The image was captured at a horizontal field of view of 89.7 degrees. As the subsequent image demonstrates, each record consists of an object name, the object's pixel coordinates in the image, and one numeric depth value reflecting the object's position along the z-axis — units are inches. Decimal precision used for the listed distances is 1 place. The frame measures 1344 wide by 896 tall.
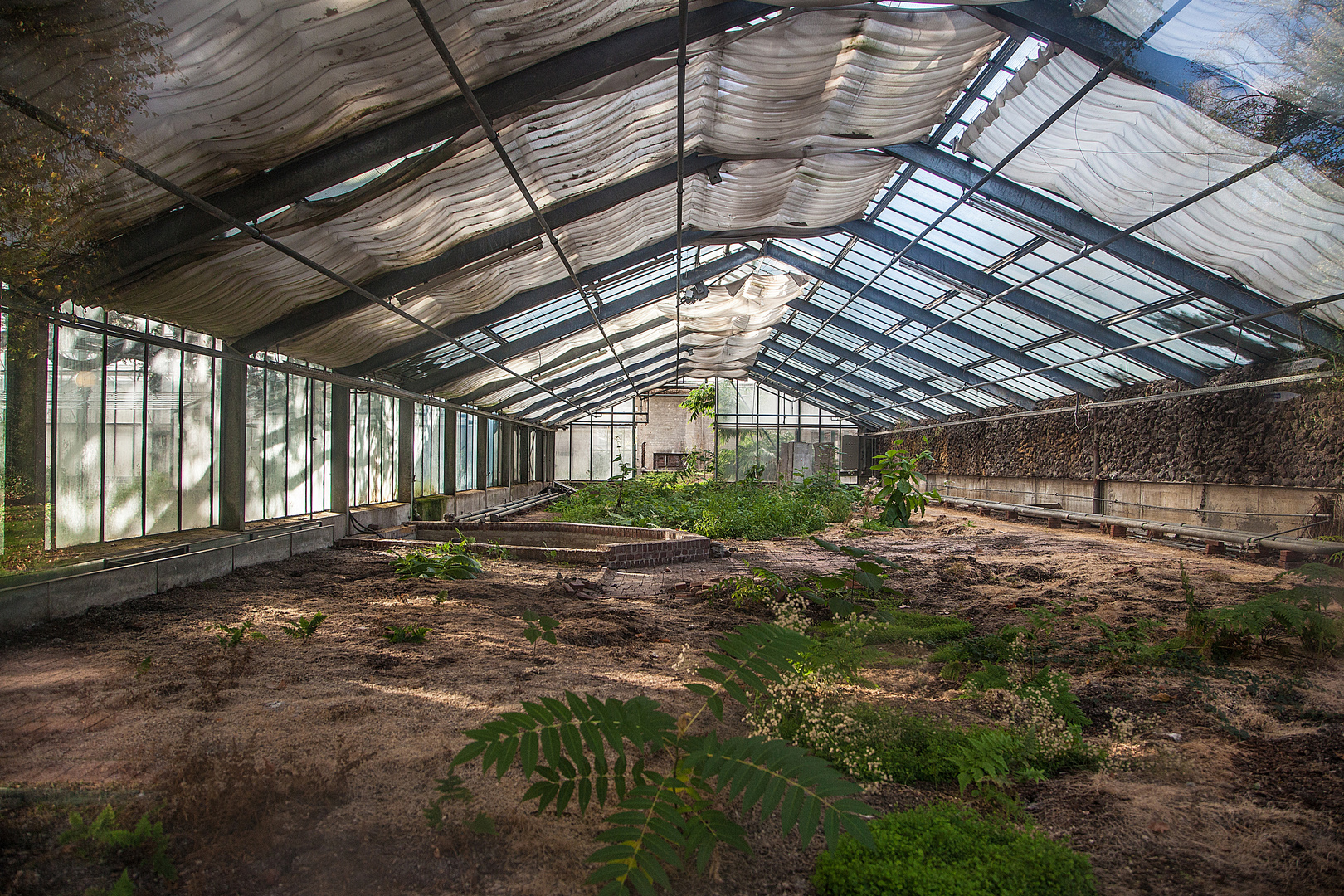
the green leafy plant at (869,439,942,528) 610.2
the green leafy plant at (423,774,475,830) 96.5
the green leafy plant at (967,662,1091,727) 147.9
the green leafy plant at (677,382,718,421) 1284.4
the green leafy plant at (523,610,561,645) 150.9
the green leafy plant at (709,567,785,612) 292.2
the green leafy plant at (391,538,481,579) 344.5
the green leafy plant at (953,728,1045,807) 114.7
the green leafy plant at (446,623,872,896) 74.0
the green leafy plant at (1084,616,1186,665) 193.9
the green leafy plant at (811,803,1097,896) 83.7
